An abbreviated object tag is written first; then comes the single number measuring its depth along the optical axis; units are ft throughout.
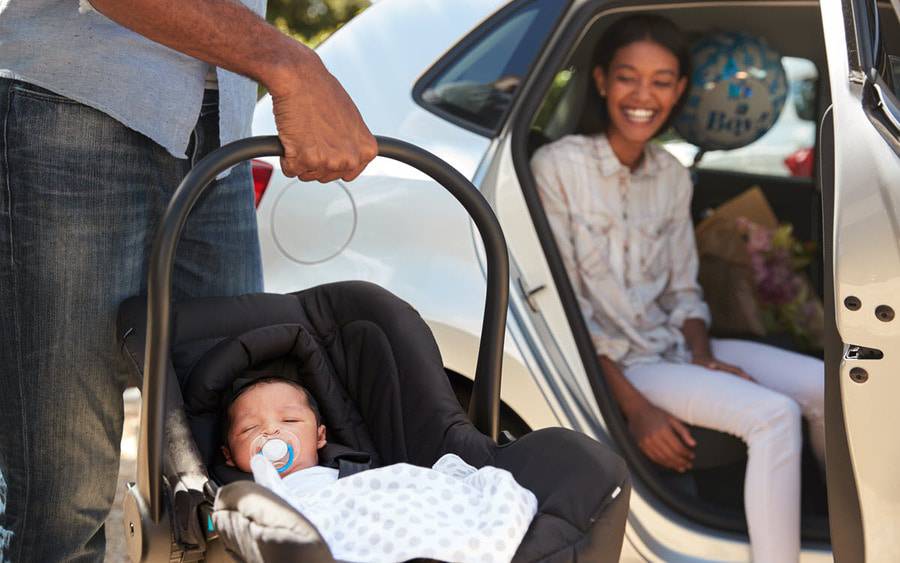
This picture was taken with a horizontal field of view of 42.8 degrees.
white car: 8.82
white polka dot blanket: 5.06
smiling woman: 9.34
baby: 6.26
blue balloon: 11.76
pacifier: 6.20
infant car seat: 5.28
